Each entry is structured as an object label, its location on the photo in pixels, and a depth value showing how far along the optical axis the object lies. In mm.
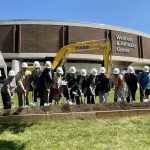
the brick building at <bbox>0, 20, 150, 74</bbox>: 29159
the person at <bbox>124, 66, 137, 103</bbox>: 6826
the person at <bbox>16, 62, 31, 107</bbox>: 6331
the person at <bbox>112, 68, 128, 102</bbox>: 6733
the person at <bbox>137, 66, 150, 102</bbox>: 6907
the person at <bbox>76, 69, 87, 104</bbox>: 6895
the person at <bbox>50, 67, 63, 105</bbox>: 6339
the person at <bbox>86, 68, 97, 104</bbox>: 6849
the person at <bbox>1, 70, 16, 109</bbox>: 6030
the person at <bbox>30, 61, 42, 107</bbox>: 6411
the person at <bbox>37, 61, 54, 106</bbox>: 6022
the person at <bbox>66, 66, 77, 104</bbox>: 6845
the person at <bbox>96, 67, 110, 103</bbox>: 6795
